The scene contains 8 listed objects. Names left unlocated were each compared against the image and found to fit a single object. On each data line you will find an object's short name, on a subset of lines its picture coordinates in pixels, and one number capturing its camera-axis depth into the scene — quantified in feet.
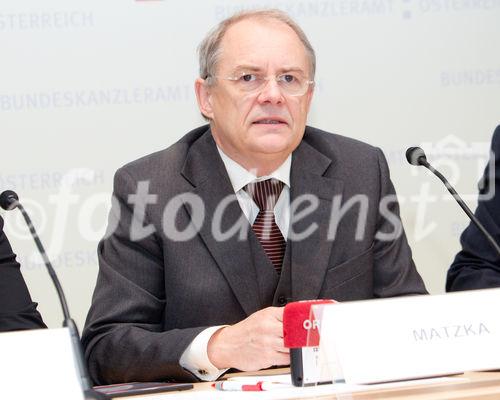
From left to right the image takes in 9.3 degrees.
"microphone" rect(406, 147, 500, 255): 14.39
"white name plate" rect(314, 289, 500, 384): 13.48
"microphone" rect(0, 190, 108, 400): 13.41
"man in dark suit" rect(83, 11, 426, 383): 14.89
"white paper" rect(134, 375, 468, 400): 13.59
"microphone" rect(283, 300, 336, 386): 13.63
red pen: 13.80
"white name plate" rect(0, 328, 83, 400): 13.28
